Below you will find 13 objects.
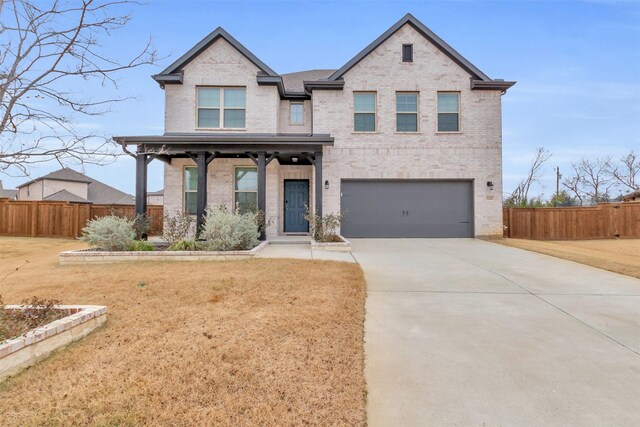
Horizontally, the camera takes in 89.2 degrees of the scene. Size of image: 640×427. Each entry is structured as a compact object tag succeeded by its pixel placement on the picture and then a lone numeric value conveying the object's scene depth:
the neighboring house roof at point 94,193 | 33.00
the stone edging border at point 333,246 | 9.51
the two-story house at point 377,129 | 12.90
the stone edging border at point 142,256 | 7.89
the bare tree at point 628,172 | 34.38
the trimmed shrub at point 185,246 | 8.56
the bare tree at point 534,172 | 29.30
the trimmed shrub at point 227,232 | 8.37
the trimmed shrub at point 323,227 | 10.23
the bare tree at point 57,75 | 2.98
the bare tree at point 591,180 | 35.97
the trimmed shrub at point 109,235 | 8.42
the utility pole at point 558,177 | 34.71
